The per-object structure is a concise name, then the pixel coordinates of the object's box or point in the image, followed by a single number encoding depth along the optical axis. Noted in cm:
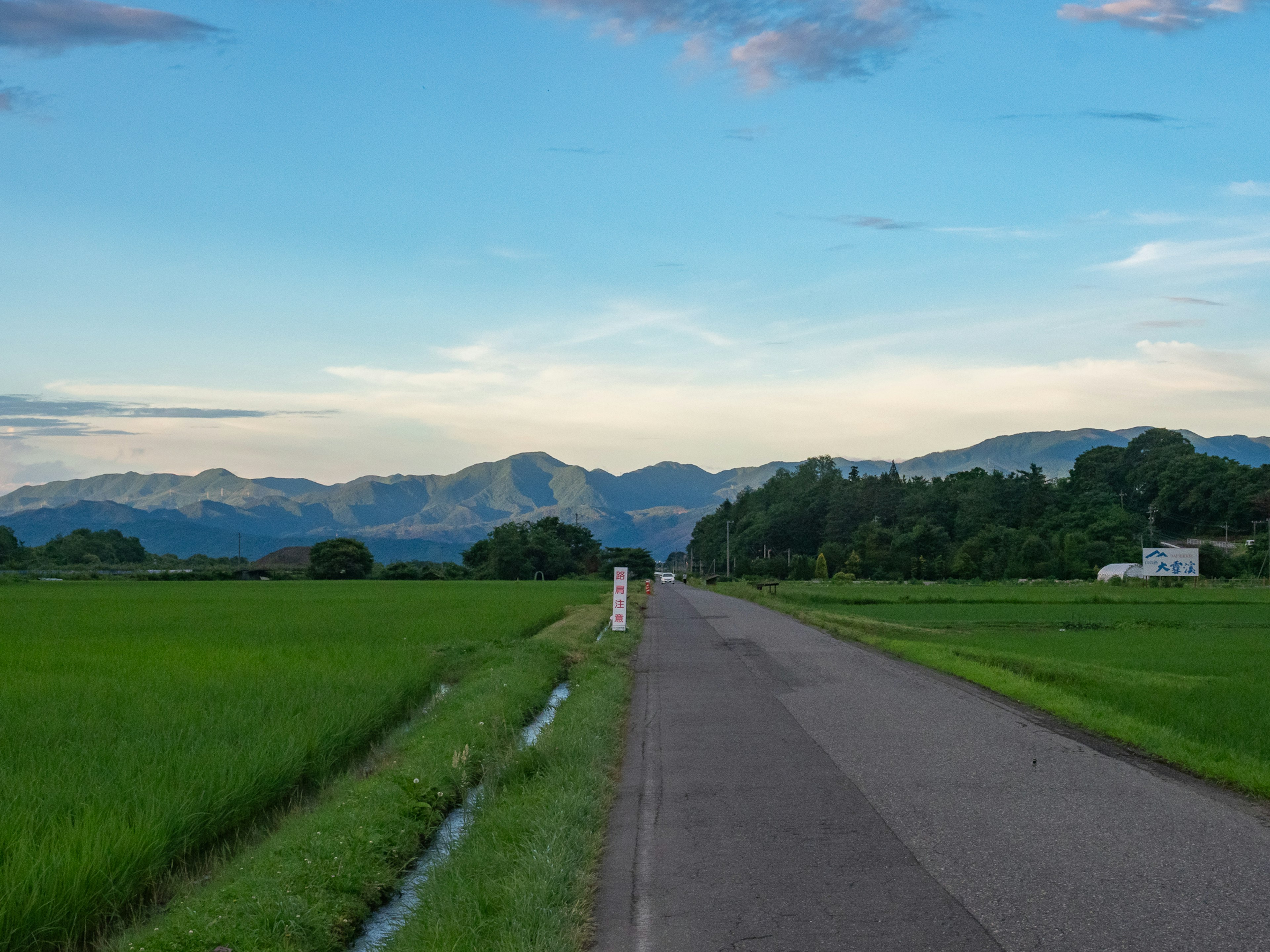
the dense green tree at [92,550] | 13362
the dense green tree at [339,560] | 10456
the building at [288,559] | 13862
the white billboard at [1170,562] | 8725
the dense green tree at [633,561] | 15150
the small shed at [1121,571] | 9138
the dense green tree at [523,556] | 11856
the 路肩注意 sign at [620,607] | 2605
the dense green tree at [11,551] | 12212
